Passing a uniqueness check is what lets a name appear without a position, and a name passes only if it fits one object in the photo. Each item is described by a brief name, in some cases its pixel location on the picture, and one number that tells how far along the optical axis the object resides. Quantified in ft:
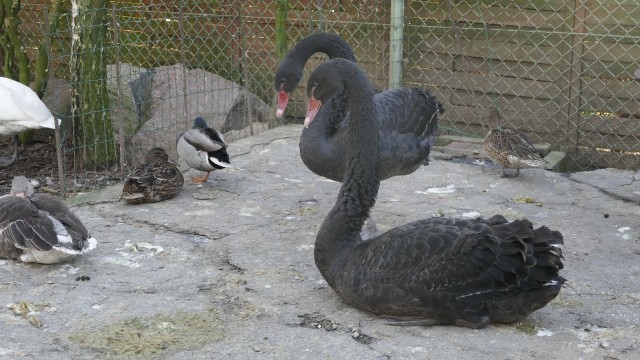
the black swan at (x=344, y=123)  18.94
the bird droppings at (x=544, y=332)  14.05
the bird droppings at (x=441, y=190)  22.25
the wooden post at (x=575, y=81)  26.00
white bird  24.45
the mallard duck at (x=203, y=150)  22.00
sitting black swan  13.74
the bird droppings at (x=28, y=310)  14.66
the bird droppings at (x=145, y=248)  18.03
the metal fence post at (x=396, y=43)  27.55
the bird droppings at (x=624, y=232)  18.88
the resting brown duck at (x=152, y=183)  20.86
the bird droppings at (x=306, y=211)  20.61
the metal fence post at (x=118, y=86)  22.98
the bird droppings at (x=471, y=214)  20.36
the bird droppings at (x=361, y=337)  13.82
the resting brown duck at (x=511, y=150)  22.53
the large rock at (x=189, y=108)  28.04
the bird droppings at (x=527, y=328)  14.08
